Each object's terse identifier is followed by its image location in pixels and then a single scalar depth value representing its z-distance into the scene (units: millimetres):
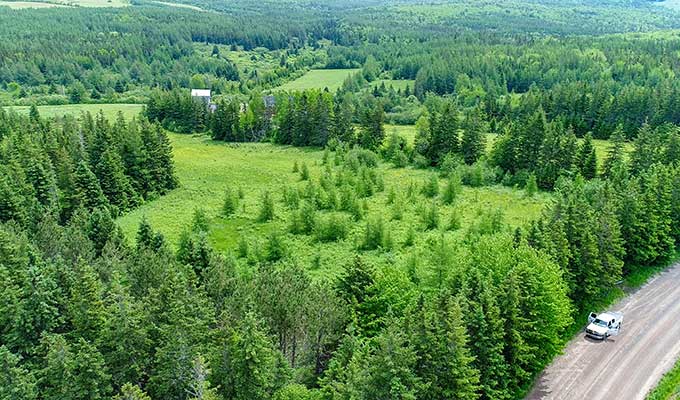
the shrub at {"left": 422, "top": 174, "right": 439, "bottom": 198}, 76312
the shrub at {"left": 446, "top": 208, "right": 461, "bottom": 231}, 64406
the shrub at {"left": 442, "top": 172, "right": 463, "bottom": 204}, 73994
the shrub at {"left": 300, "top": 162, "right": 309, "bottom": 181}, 83500
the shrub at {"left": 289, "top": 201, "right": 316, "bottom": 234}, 64625
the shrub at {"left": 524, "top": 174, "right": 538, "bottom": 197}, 76250
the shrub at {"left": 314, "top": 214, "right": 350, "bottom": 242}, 62594
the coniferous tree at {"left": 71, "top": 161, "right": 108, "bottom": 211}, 66312
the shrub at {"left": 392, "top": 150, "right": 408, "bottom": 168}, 90475
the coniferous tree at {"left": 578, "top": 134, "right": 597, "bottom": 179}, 79375
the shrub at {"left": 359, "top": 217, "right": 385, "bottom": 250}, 60156
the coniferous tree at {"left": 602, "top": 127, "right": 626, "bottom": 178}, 77312
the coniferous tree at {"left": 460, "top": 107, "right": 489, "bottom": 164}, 89125
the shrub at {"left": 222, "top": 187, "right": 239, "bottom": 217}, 70625
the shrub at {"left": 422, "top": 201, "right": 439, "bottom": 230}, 65000
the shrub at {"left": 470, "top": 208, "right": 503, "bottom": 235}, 60912
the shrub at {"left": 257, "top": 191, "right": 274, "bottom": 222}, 68375
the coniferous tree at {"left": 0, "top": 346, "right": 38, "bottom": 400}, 29672
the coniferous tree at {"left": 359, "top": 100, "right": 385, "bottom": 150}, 97750
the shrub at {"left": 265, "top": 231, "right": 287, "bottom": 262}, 58244
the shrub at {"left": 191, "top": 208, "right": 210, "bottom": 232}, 64812
